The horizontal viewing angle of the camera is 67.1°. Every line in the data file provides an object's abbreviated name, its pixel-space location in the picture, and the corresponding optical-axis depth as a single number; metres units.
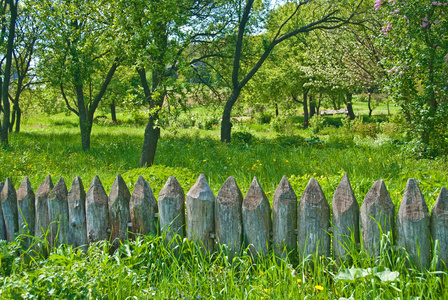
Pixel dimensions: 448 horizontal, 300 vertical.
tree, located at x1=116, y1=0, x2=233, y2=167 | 5.98
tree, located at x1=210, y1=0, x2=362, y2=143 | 11.71
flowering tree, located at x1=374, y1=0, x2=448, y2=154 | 7.05
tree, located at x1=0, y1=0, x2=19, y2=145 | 10.62
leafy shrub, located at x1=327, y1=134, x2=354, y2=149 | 10.16
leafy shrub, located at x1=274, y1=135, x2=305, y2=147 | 10.94
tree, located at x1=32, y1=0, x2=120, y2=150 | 7.52
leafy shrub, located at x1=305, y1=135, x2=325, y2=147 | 10.17
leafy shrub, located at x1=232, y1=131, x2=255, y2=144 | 12.63
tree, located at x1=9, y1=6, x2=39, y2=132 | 12.50
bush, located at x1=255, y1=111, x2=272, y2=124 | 25.65
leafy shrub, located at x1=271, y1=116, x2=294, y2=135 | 14.01
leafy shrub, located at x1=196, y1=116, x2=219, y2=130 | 20.82
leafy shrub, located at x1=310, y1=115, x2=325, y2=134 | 19.25
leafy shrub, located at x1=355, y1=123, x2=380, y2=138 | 14.14
